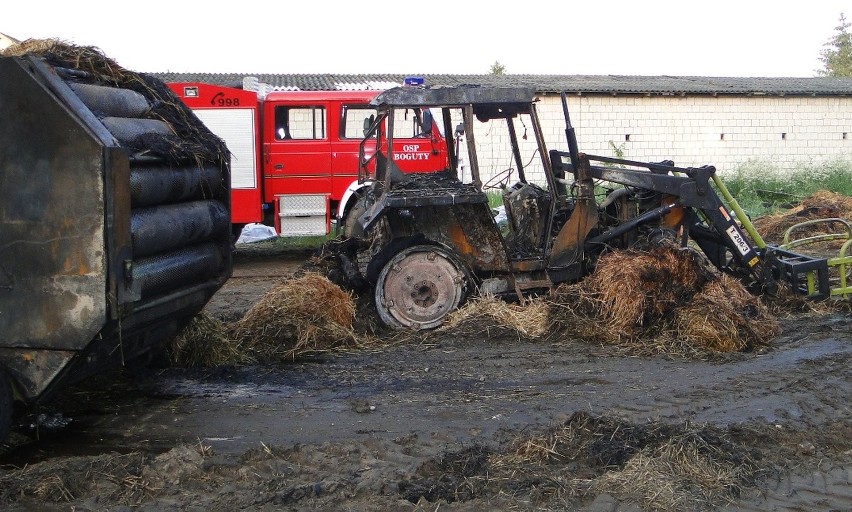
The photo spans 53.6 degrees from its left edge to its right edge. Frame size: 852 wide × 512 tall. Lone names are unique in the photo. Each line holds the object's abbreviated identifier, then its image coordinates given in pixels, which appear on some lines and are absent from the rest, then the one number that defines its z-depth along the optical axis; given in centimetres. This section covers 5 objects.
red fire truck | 1352
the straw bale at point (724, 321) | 721
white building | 2145
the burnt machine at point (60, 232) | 448
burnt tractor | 819
